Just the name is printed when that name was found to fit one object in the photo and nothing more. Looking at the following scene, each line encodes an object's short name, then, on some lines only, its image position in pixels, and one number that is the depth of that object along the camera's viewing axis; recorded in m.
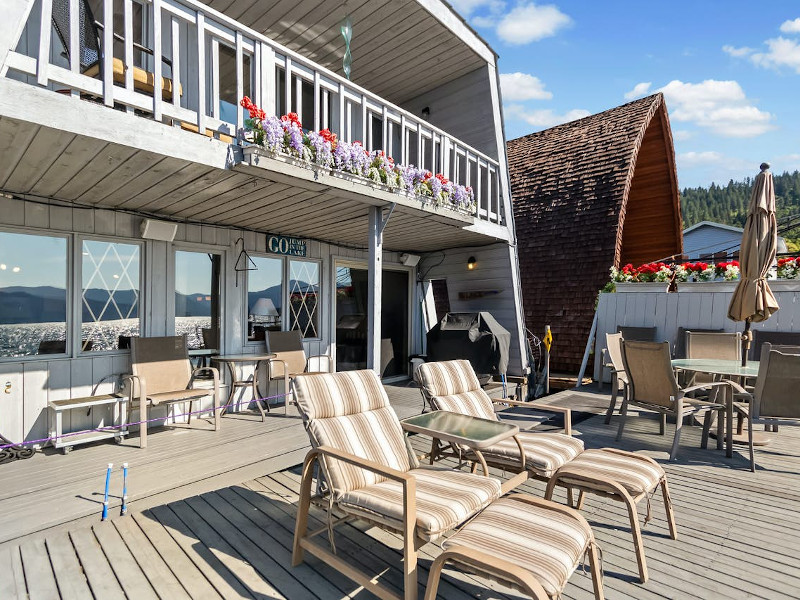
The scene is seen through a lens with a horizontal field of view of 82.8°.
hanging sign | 6.30
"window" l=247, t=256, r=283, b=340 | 6.14
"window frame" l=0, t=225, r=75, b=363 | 4.46
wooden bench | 4.02
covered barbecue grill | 6.43
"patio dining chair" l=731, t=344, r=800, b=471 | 3.81
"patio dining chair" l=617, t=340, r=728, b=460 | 4.10
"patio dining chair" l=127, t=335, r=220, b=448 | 4.48
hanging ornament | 5.02
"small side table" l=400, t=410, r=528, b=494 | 2.54
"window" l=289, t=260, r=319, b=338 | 6.65
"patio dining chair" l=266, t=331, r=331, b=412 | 5.85
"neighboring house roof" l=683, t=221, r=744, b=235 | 19.98
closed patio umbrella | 4.43
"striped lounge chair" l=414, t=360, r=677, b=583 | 2.45
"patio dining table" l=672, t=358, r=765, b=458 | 4.08
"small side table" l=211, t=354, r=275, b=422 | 5.29
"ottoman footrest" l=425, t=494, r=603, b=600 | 1.65
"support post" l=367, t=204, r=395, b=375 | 4.81
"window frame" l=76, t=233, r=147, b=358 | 4.54
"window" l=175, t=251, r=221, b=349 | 5.39
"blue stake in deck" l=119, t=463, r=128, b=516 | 2.88
